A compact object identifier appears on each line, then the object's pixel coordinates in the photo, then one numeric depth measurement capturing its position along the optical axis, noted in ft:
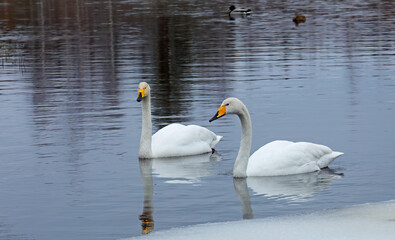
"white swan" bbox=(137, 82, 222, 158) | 50.14
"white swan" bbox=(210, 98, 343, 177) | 44.42
